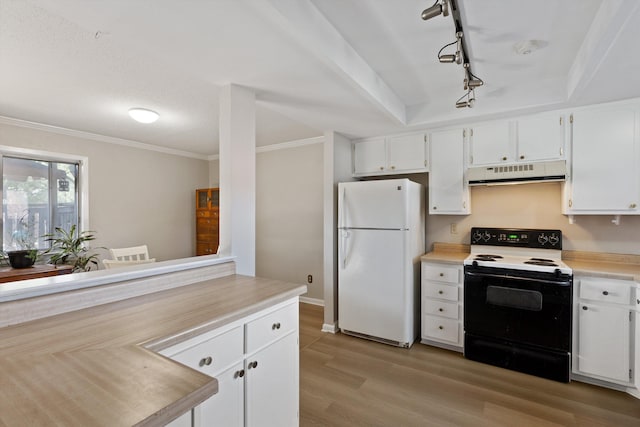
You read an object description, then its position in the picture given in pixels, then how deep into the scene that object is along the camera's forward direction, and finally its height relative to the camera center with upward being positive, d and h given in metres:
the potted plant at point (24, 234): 3.38 -0.24
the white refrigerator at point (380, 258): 2.93 -0.46
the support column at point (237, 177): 2.04 +0.24
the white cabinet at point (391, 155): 3.24 +0.63
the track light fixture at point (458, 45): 1.28 +0.89
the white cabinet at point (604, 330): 2.20 -0.87
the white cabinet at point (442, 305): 2.84 -0.89
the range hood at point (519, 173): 2.54 +0.34
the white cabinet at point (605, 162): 2.37 +0.40
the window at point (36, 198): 3.36 +0.16
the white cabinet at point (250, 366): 1.15 -0.69
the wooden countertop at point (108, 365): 0.63 -0.41
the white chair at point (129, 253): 3.72 -0.51
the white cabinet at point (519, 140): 2.62 +0.65
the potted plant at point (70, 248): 2.79 -0.37
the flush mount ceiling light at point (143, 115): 2.87 +0.93
